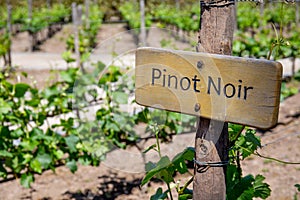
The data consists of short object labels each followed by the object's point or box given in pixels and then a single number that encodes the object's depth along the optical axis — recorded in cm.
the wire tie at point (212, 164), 146
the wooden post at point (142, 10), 873
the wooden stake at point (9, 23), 937
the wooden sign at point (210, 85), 128
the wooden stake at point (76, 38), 632
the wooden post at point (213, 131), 140
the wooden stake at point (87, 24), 1038
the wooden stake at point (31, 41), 1091
